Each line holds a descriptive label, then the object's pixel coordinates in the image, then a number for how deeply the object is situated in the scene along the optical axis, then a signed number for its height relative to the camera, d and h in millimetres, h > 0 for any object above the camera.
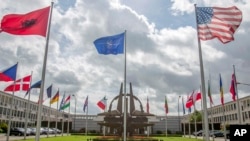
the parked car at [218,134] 41444 -6659
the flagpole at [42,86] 9886 +915
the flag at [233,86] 21630 +1840
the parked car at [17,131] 34585 -5155
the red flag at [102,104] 34216 -217
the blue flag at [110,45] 13626 +4155
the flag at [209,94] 28250 +1301
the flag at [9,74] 18767 +2853
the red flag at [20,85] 21432 +1973
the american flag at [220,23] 10393 +4413
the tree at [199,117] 77933 -5705
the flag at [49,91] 29622 +1824
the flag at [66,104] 33764 -216
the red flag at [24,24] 10312 +4254
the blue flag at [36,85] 24279 +2220
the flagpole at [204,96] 10279 +384
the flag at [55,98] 31579 +765
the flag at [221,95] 24818 +946
